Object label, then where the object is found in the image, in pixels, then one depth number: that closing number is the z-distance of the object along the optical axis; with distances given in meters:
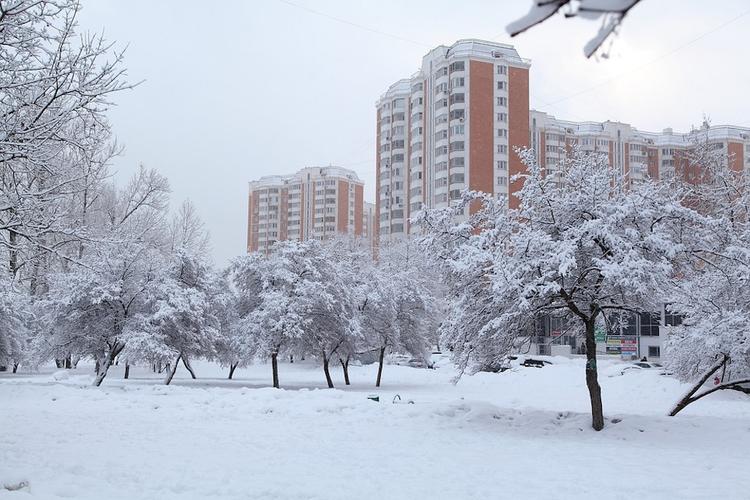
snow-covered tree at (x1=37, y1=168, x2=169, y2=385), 30.00
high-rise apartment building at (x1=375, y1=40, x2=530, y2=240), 77.12
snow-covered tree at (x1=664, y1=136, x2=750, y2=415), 17.31
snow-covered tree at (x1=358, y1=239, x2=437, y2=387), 39.31
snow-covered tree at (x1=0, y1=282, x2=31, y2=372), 31.21
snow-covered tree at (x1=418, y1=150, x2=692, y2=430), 15.98
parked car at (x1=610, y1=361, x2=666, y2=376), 41.64
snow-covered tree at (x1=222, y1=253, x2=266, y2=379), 34.78
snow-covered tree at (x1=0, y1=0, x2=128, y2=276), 9.30
